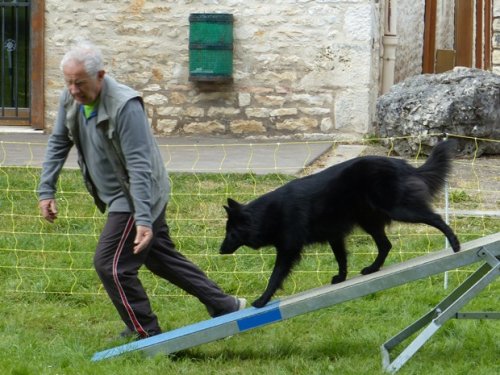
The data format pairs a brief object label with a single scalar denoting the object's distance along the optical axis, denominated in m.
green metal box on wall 22.48
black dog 9.86
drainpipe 24.08
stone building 22.49
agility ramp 9.30
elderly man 9.23
